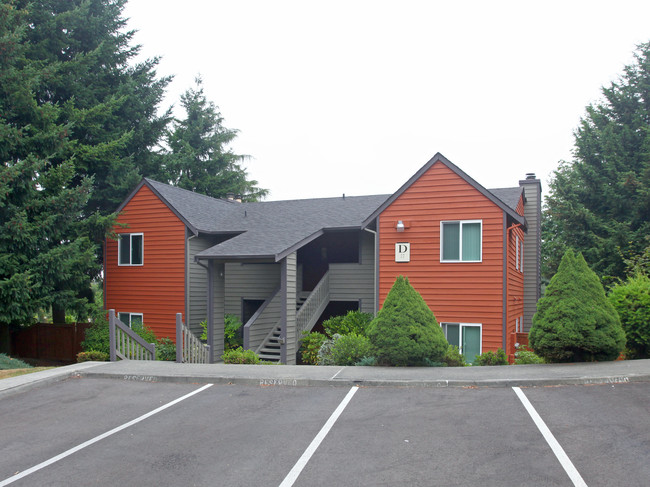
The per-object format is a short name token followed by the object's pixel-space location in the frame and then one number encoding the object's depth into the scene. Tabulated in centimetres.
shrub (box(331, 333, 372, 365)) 1259
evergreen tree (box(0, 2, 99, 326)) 1656
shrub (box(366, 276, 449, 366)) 1109
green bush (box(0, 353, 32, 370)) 1418
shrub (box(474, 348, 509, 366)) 1282
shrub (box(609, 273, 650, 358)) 1120
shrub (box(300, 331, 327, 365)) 1634
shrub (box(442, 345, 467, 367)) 1223
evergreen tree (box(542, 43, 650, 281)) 2570
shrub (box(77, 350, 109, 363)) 1435
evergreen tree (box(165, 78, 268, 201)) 3734
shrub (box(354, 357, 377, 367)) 1162
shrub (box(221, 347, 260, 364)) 1388
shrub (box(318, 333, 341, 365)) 1421
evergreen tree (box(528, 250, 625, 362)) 1034
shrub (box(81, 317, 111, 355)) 1881
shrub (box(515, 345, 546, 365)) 1206
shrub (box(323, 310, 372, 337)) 1684
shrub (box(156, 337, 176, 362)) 1767
